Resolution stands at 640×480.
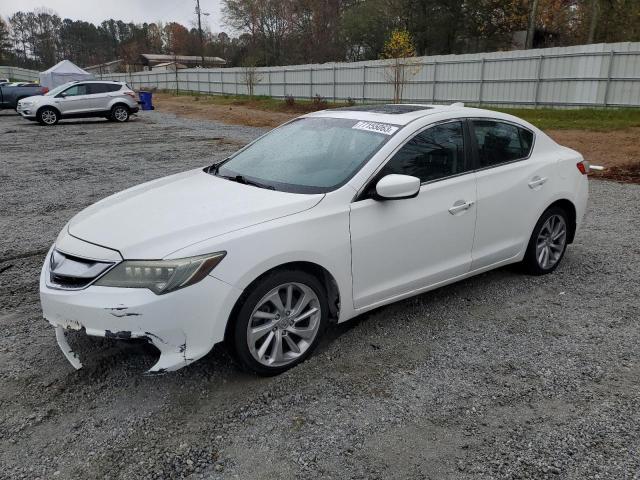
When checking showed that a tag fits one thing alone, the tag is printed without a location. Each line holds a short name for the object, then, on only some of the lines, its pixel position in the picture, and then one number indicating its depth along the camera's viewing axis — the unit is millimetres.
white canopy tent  35000
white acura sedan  2930
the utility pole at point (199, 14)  57681
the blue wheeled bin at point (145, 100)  29250
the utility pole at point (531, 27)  31855
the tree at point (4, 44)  79062
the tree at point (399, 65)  24630
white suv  21578
